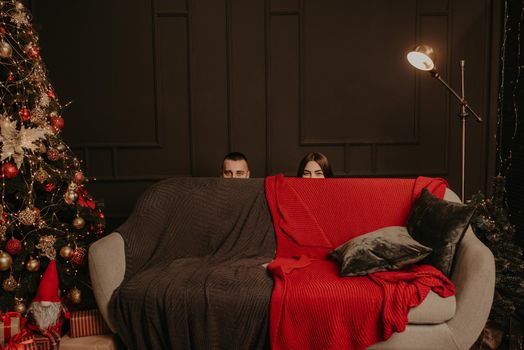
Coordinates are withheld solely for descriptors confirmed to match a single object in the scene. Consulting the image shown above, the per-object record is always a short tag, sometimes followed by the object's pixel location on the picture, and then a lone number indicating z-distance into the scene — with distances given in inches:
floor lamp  119.8
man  131.6
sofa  84.1
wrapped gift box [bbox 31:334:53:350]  87.4
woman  128.1
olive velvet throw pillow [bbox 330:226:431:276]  92.4
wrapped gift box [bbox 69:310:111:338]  90.4
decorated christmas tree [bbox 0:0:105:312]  97.3
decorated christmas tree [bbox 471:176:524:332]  105.2
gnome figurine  88.1
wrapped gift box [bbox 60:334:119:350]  87.2
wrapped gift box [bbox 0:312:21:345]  86.5
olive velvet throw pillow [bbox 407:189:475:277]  91.4
